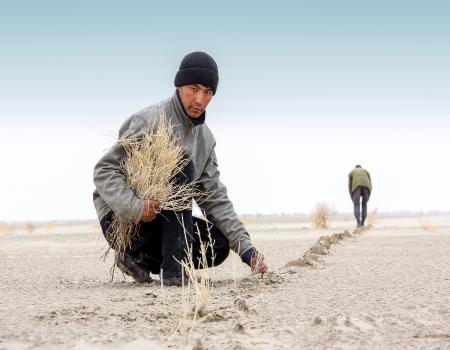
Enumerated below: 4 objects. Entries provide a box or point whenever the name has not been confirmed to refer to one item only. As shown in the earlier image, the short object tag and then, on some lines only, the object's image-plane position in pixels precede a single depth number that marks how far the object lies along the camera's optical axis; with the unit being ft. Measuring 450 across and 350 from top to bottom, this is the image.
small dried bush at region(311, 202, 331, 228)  60.54
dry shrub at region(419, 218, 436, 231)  52.95
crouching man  12.56
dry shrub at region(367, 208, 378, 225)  68.94
